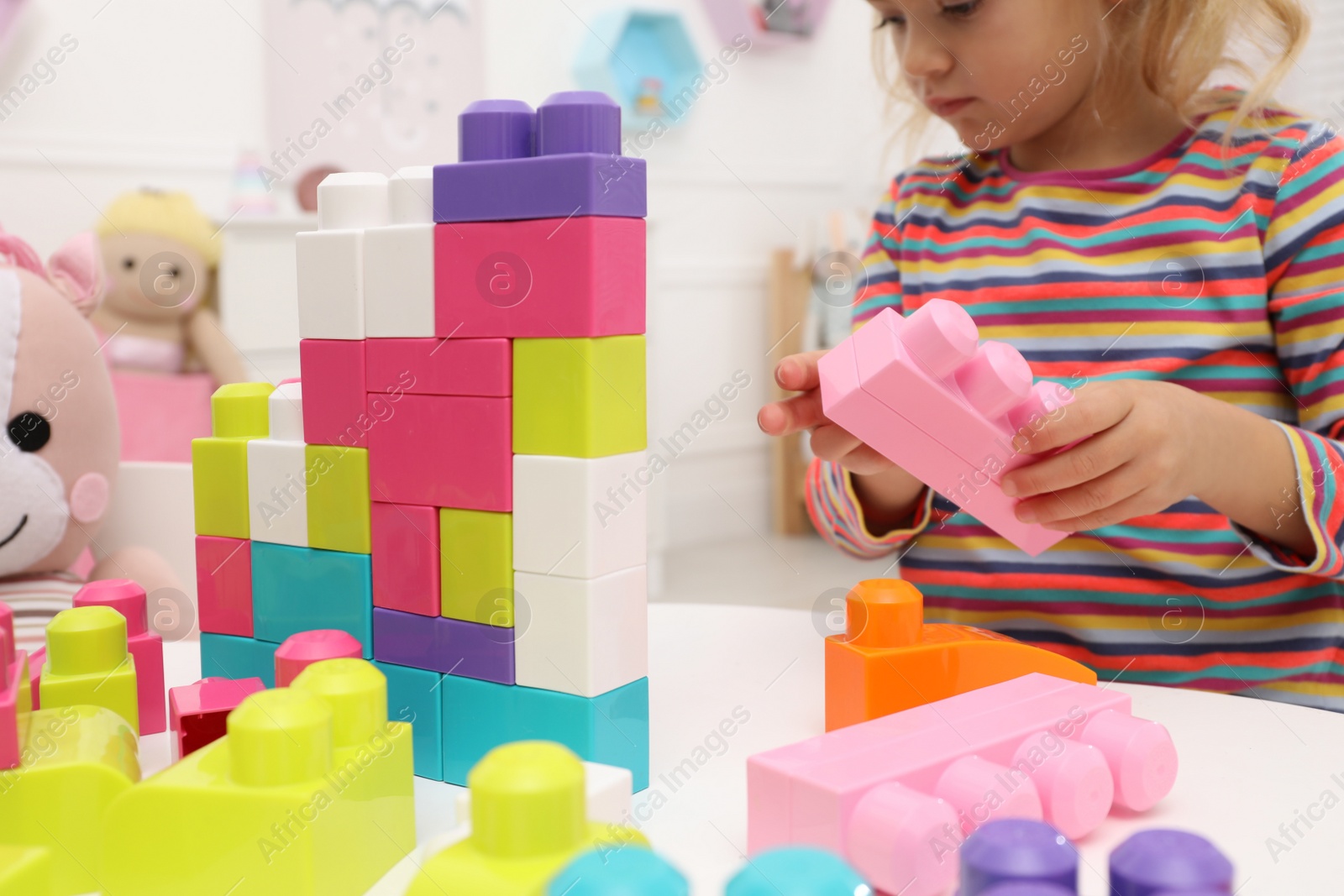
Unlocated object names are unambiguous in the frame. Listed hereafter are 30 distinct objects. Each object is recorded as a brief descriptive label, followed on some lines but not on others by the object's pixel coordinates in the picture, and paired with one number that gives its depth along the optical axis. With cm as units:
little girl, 66
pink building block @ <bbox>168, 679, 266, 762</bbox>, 39
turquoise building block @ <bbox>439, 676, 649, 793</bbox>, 40
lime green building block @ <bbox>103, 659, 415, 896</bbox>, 32
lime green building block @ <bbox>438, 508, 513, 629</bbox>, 41
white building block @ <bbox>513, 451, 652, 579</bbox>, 39
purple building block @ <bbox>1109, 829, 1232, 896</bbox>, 25
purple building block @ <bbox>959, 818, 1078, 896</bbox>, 25
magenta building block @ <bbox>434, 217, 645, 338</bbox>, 39
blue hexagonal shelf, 208
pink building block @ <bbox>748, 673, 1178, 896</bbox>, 32
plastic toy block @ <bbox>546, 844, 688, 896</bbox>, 23
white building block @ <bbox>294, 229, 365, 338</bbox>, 45
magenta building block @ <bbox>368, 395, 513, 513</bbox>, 41
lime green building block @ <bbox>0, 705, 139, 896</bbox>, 34
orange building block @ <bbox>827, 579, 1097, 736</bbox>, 45
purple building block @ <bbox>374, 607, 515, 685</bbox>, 41
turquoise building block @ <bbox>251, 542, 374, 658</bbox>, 45
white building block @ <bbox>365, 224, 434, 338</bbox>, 43
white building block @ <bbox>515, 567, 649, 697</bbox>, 40
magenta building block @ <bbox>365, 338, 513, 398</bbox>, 41
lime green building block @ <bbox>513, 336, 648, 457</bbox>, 39
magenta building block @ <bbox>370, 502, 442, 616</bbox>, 43
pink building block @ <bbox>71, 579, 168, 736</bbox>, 46
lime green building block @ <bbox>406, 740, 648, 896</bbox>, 27
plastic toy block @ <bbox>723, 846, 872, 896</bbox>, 24
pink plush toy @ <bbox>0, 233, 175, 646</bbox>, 68
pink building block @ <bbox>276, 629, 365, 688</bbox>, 40
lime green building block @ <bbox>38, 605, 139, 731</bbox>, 41
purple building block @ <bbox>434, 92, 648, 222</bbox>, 38
